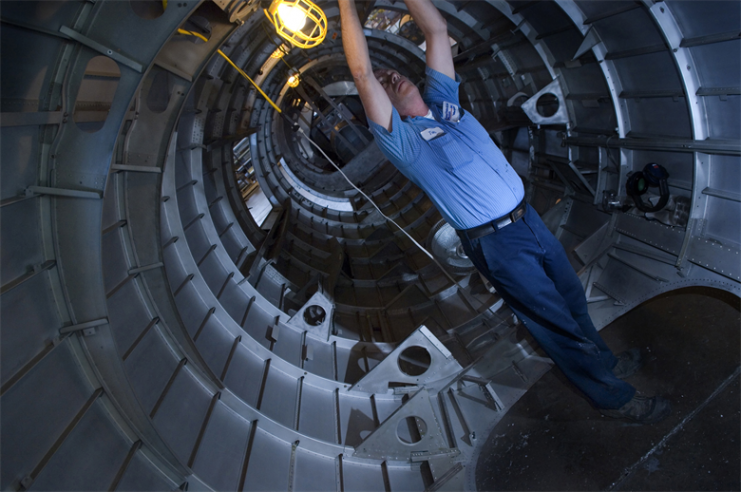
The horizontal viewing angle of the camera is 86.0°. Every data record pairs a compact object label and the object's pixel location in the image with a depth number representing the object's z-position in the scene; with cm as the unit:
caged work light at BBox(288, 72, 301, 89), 729
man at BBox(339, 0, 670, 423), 257
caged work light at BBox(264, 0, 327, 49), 341
